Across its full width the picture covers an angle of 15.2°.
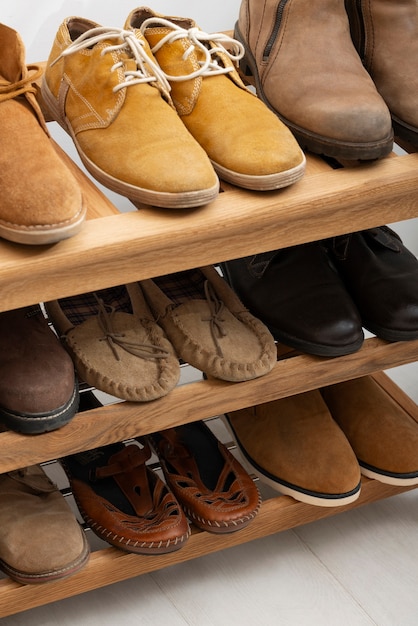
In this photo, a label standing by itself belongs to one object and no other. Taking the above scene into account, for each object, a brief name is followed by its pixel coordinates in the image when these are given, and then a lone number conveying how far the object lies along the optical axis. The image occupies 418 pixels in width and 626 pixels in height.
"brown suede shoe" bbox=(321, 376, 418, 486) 2.79
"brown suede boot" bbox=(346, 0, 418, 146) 2.46
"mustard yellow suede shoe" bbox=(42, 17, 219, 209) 2.28
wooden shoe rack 2.25
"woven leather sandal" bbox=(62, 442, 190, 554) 2.60
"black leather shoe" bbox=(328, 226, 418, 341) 2.64
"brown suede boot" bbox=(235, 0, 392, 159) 2.37
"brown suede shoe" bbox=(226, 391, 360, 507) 2.73
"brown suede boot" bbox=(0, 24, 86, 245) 2.21
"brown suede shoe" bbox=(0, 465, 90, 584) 2.55
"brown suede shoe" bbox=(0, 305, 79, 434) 2.41
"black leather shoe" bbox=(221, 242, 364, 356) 2.60
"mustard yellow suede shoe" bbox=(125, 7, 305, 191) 2.33
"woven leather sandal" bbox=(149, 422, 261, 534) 2.65
